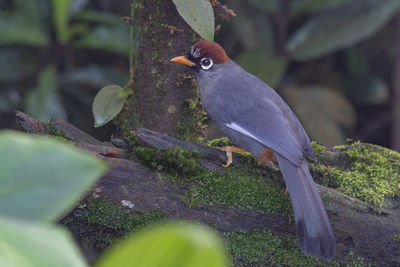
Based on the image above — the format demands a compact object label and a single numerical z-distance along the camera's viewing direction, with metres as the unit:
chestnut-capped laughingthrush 4.34
